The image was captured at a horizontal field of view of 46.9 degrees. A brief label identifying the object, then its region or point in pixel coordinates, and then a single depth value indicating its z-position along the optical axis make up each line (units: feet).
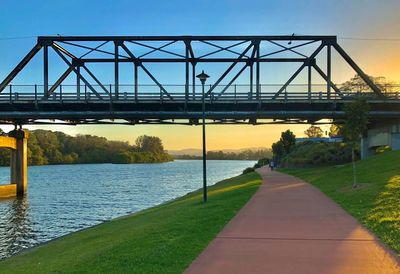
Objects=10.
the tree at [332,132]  354.54
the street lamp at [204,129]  70.14
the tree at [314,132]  458.74
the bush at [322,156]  168.10
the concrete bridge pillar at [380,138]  129.39
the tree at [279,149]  269.32
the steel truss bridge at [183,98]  124.26
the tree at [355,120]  73.97
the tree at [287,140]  269.85
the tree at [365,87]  141.49
